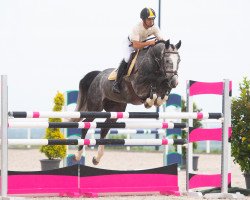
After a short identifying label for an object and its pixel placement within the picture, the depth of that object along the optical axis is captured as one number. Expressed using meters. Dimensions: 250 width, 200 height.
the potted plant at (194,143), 26.33
